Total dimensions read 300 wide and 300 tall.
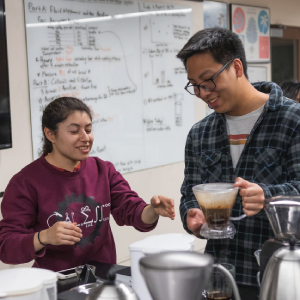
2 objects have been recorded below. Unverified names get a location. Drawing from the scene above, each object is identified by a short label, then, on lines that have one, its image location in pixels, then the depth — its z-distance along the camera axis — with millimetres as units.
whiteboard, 2582
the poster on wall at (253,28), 4088
